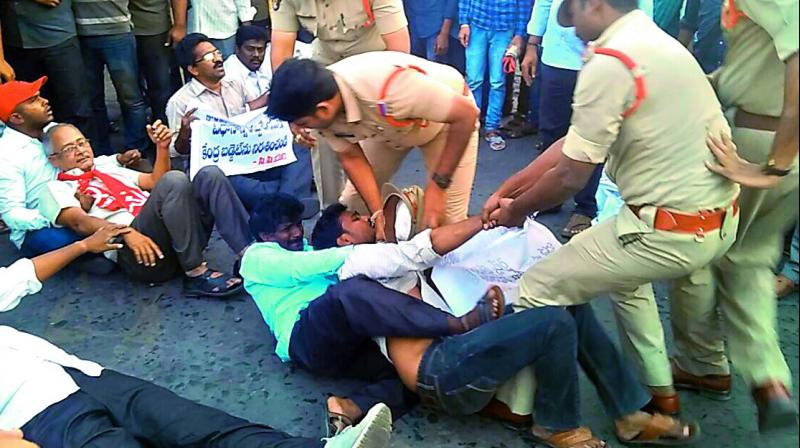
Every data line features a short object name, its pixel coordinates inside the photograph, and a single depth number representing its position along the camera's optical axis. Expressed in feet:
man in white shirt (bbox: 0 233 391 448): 6.72
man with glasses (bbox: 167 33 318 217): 12.67
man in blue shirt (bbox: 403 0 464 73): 16.94
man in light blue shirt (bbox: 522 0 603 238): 12.38
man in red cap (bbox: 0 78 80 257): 10.78
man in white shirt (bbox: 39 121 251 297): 10.64
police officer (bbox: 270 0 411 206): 10.43
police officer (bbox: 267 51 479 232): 7.63
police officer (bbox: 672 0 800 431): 6.55
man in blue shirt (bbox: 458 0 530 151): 15.79
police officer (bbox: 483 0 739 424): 6.27
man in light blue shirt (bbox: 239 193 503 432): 7.52
